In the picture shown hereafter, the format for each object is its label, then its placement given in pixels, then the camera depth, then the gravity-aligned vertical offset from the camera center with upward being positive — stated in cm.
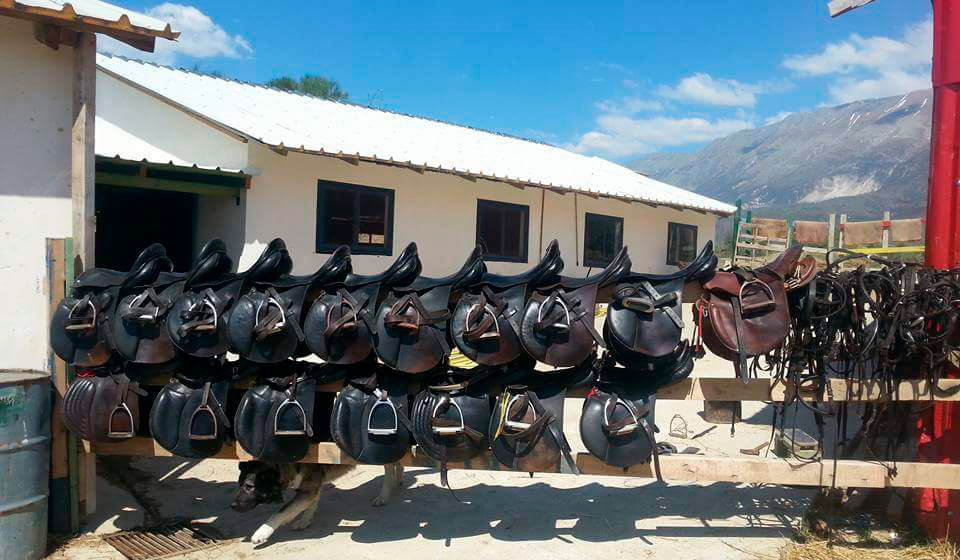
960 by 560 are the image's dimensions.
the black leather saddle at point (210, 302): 360 -29
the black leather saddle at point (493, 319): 347 -32
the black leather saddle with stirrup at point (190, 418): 369 -95
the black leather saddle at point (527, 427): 356 -90
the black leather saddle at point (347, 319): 356 -36
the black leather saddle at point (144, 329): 367 -46
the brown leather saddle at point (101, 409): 373 -92
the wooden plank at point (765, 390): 379 -71
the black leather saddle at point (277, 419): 367 -93
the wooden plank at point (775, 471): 370 -115
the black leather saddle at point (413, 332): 353 -41
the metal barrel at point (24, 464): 345 -118
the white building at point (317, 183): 976 +121
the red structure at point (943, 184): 407 +57
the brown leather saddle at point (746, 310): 358 -24
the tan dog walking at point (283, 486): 402 -144
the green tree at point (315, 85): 4609 +1217
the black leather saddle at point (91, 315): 373 -40
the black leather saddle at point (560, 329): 348 -36
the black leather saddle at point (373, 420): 366 -92
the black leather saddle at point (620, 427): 359 -91
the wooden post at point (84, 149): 408 +60
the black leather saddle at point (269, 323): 356 -39
